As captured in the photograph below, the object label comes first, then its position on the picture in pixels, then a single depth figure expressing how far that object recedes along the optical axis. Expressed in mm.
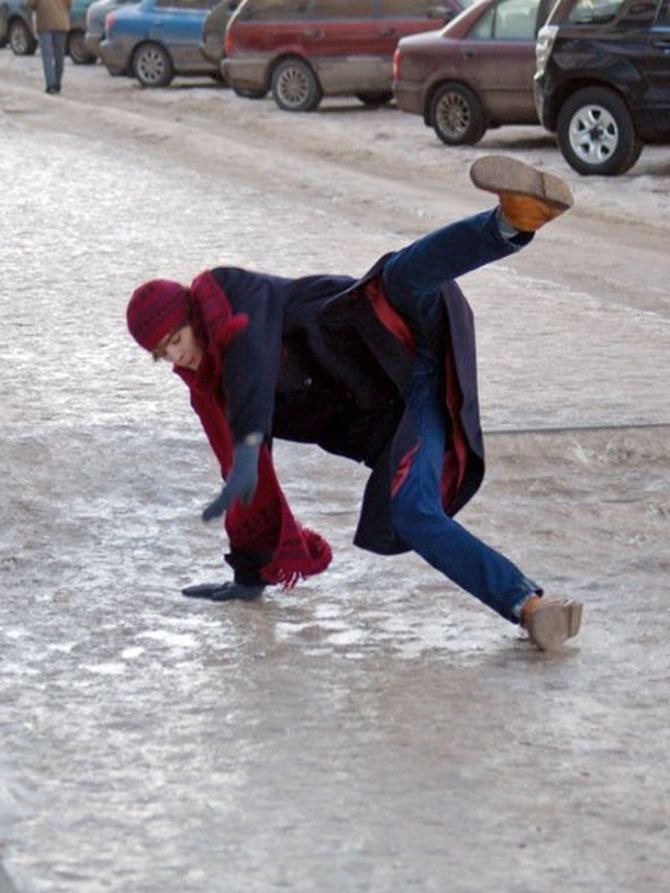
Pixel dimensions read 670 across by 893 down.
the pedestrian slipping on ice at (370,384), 5668
